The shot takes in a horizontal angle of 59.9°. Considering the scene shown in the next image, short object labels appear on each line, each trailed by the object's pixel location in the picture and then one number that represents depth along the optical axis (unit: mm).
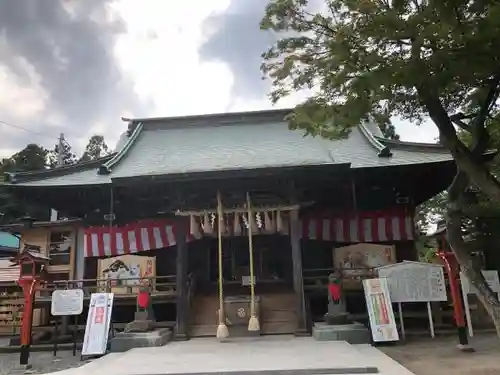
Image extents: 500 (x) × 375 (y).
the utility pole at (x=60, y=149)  23816
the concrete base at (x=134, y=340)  9125
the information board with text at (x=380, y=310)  8672
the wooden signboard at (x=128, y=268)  12039
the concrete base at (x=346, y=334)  8961
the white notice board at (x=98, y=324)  8844
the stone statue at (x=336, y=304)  9555
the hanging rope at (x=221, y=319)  9016
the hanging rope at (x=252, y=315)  9000
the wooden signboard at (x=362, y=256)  11773
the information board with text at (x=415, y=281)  9266
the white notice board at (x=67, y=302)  9562
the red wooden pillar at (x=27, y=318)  8461
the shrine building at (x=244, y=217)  10438
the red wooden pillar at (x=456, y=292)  8102
